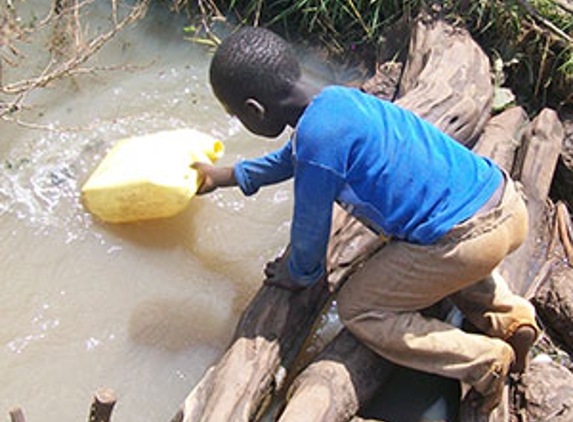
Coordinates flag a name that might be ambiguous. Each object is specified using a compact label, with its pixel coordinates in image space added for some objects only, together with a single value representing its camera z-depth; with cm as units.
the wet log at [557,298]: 347
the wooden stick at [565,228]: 384
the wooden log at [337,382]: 269
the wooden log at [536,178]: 358
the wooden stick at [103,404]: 216
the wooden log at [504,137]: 393
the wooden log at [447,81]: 385
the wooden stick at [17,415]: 211
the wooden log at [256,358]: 269
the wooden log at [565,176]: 405
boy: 245
